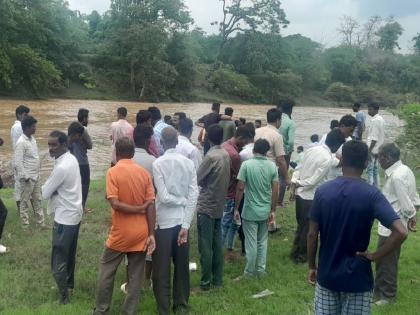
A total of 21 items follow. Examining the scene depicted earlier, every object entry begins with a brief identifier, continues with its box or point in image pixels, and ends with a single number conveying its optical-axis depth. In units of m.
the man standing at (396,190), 4.86
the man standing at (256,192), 5.73
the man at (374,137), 10.28
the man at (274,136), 7.06
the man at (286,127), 8.51
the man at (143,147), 4.76
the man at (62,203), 4.87
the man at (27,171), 7.32
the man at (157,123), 7.02
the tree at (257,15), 69.31
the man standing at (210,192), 5.34
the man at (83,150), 7.34
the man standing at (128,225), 4.31
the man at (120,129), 8.32
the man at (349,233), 3.21
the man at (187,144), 5.86
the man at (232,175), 6.21
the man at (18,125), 7.99
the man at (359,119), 11.34
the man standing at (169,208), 4.66
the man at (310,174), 5.92
